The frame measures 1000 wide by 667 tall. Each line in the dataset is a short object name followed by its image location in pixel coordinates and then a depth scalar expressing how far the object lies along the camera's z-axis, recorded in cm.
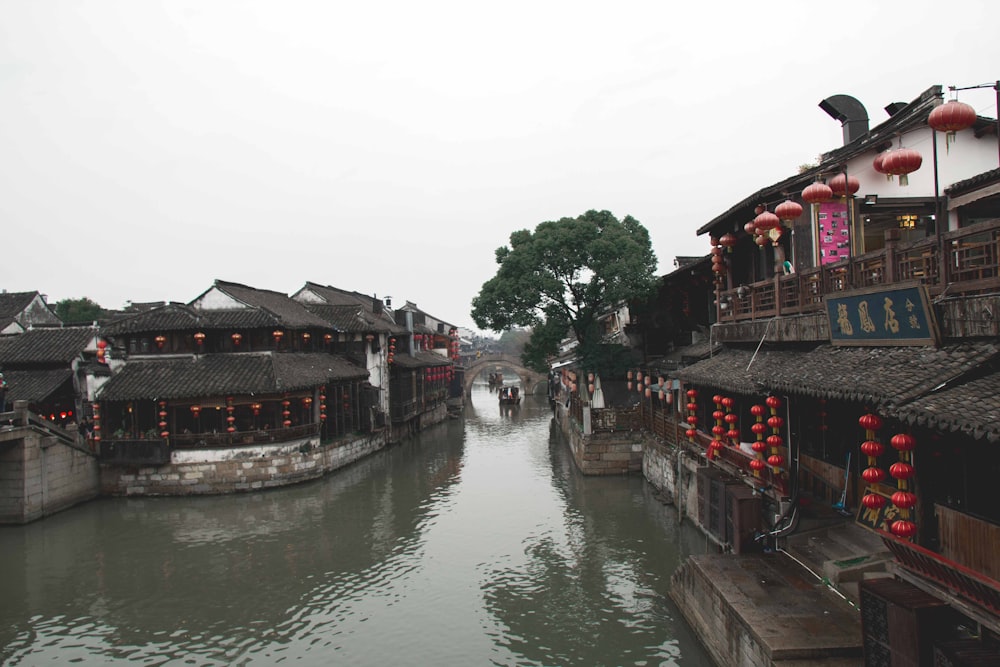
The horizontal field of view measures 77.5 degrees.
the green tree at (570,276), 2733
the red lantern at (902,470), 668
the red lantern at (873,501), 725
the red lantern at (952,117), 736
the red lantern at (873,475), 709
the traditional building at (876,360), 629
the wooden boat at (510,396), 5525
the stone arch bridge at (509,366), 6359
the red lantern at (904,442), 663
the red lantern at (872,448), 712
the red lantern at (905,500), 665
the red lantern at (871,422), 709
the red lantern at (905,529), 655
